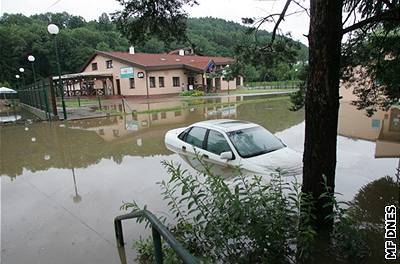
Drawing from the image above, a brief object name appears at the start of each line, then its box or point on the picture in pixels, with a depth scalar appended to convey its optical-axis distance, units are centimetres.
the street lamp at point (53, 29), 1592
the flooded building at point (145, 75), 3681
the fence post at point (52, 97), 1777
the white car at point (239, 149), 619
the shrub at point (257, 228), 308
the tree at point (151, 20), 540
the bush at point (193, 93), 3550
